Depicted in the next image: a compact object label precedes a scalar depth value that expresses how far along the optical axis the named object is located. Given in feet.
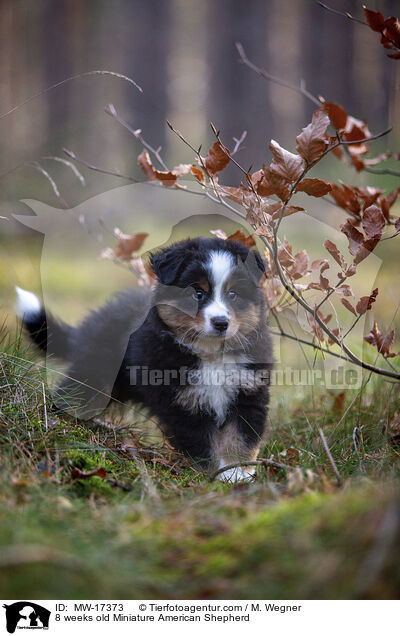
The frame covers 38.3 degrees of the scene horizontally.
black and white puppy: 8.69
